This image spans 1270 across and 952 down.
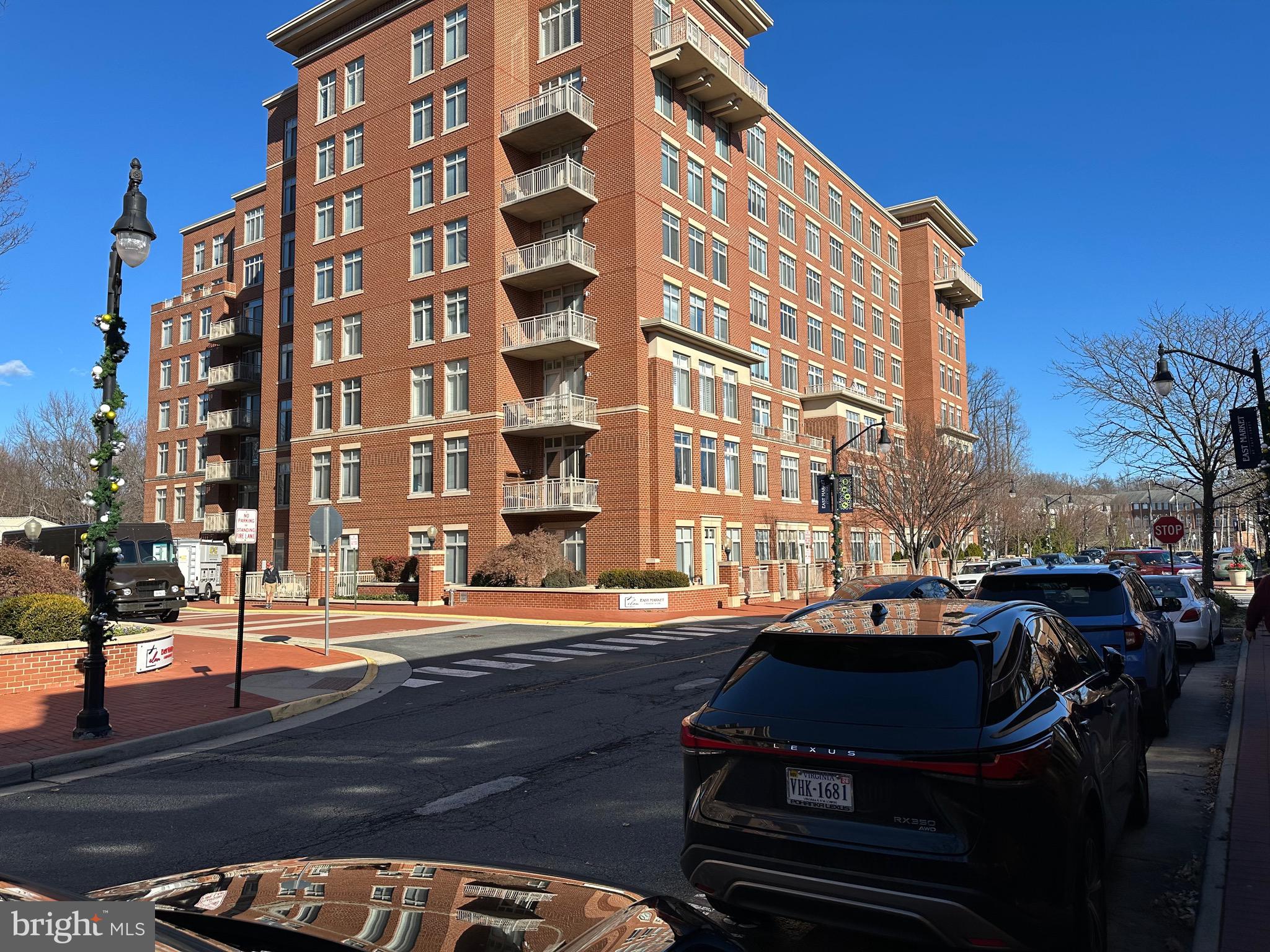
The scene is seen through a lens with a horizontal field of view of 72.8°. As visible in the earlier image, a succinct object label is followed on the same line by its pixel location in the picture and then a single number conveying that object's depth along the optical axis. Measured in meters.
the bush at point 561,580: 30.34
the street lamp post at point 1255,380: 17.22
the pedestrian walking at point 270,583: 33.84
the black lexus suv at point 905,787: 3.51
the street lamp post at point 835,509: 32.78
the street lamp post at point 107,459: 9.62
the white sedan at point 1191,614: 14.59
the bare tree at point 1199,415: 23.88
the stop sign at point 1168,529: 22.00
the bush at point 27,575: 16.30
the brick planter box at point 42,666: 11.92
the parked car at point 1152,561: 33.59
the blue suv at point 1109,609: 8.58
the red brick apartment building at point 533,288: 33.03
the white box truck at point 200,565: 41.62
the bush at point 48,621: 13.32
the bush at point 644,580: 29.75
